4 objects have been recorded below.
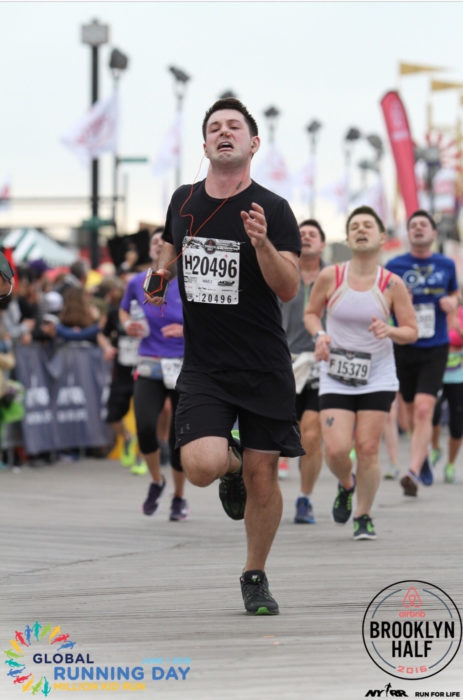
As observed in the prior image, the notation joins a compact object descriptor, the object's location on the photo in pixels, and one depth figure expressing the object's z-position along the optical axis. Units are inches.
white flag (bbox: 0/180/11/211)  1756.9
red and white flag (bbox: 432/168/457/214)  2586.1
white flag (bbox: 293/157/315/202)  2118.6
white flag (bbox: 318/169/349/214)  2127.2
